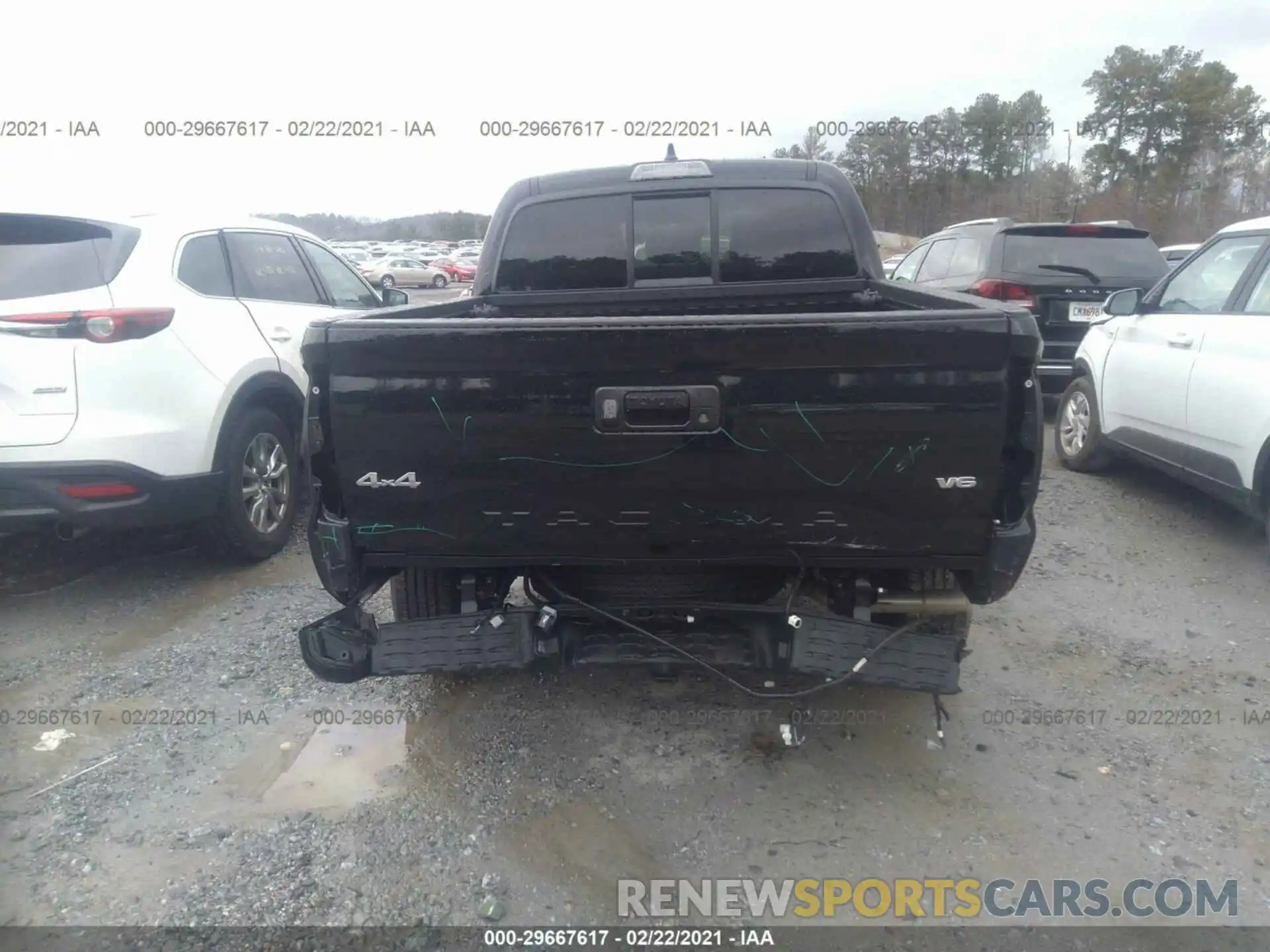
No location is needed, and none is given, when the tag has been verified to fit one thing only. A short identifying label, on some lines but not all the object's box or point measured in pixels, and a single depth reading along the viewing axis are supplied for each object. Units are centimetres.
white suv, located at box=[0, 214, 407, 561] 399
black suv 782
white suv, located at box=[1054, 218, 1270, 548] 471
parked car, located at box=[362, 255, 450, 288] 3750
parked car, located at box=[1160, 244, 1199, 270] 1476
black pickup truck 255
